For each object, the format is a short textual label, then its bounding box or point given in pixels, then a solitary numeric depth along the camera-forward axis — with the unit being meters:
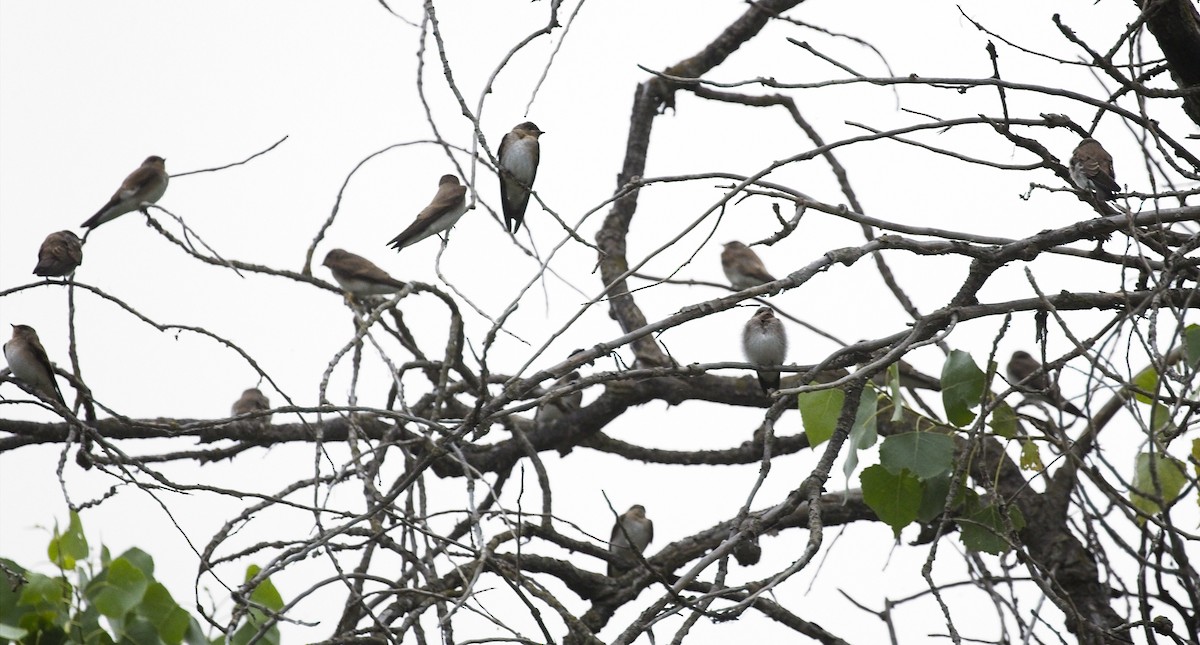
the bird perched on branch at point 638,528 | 21.80
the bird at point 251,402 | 21.97
